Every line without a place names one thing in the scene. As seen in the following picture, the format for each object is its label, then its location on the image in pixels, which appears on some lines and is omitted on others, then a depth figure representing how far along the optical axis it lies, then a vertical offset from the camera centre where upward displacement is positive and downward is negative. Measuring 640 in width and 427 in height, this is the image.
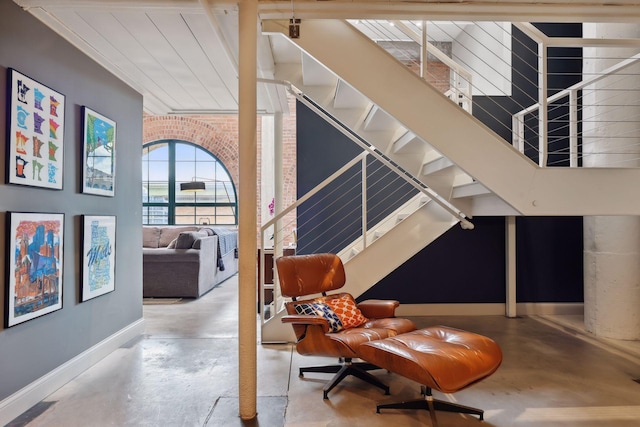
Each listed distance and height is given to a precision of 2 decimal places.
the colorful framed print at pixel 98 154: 2.90 +0.49
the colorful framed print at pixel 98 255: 2.88 -0.30
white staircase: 2.52 +0.55
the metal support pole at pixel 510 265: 4.46 -0.54
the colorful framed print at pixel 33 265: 2.18 -0.29
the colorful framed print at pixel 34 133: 2.19 +0.50
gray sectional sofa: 5.35 -0.71
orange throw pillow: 2.79 -0.69
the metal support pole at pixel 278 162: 4.37 +0.62
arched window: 8.20 +0.62
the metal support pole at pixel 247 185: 2.23 +0.18
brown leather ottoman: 1.94 -0.75
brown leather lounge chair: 2.46 -0.70
